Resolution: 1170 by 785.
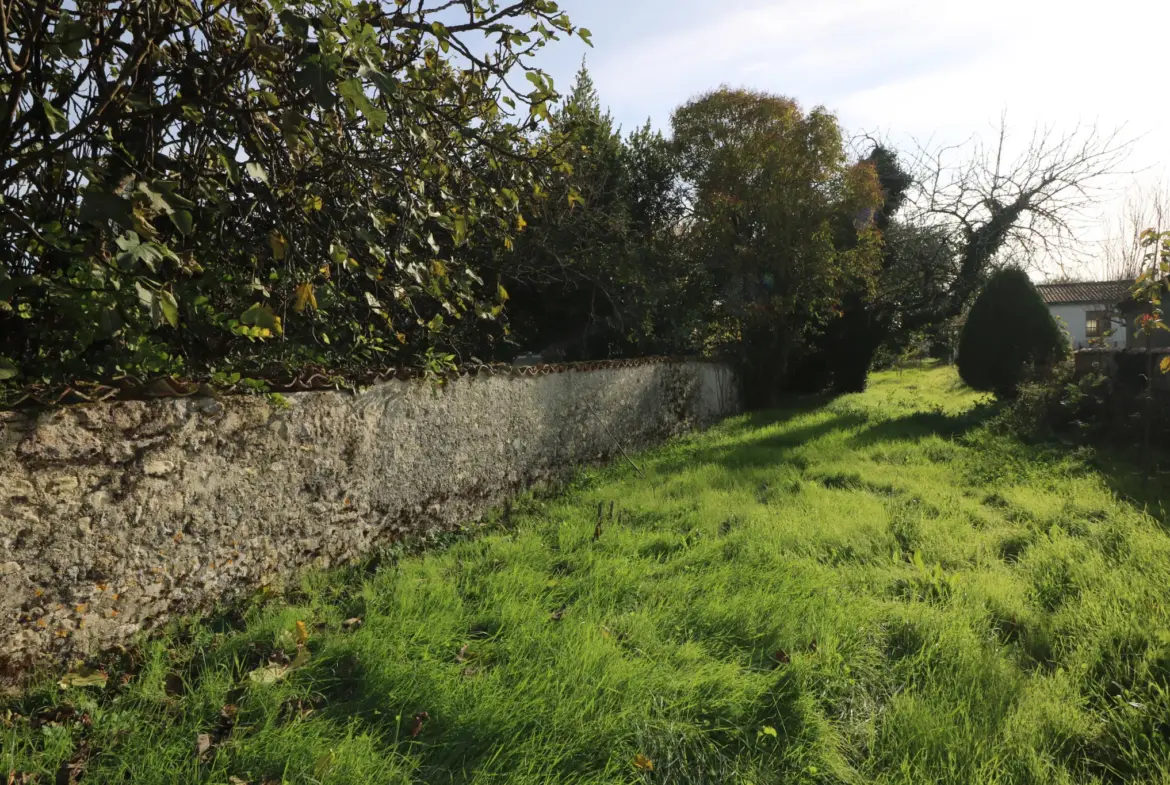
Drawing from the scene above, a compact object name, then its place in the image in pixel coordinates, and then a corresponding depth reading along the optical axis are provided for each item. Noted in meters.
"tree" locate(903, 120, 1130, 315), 16.48
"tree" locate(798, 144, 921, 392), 15.98
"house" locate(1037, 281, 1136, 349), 30.71
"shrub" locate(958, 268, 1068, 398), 11.51
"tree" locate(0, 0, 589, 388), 2.52
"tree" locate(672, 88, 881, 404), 13.10
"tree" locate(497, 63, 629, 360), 8.84
